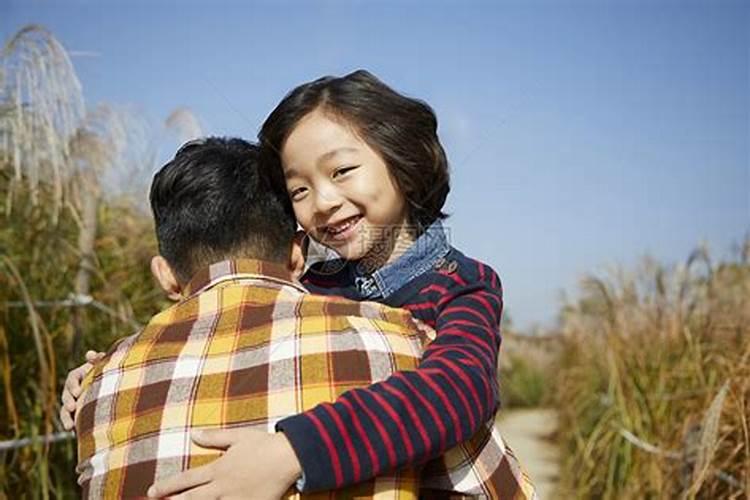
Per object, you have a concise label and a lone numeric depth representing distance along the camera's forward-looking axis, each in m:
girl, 1.21
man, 1.29
